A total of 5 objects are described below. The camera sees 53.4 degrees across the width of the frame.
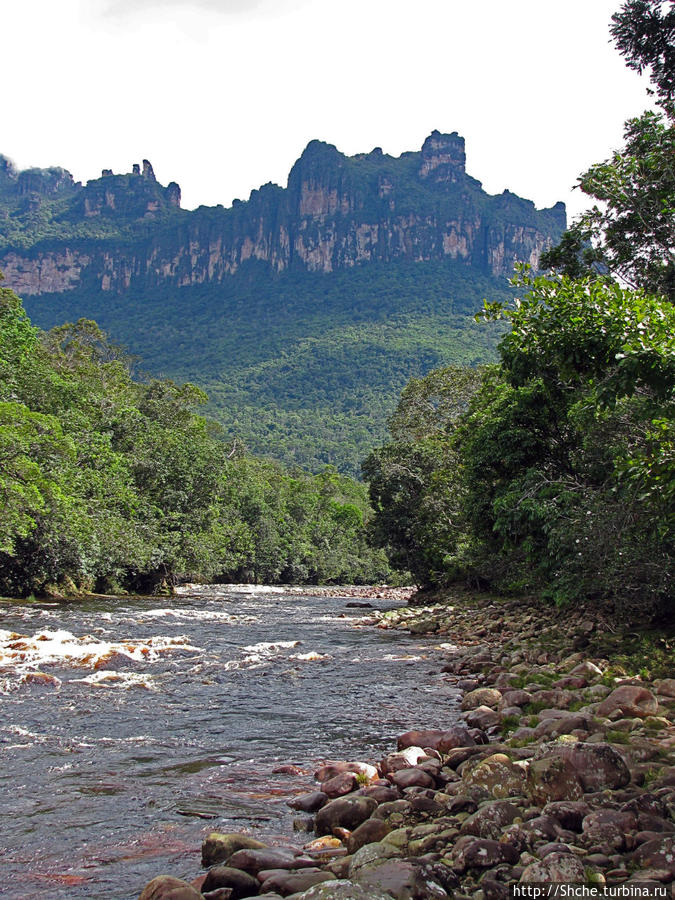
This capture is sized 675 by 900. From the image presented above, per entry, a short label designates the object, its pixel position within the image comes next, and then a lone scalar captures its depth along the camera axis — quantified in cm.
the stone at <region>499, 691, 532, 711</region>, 885
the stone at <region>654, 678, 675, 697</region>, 828
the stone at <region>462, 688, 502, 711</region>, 932
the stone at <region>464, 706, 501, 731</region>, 827
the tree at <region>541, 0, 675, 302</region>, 838
